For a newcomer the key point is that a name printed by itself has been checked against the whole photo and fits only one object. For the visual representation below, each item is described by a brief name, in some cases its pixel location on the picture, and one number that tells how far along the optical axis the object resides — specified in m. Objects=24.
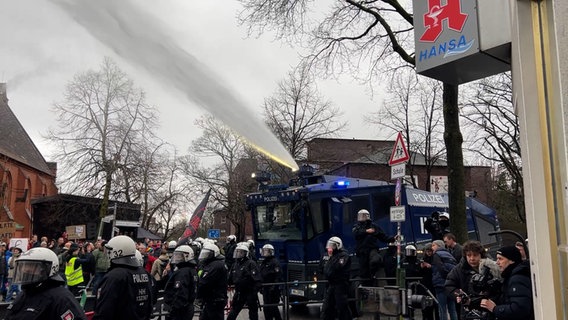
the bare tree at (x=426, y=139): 29.98
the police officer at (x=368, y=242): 10.78
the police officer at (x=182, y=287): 7.38
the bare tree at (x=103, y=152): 30.81
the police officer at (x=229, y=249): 15.64
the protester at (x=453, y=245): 9.31
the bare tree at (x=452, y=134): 11.20
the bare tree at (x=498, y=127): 25.20
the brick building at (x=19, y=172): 40.12
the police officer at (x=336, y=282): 9.59
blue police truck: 12.02
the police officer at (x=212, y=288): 8.31
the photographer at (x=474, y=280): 5.20
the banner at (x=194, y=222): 15.03
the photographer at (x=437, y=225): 11.25
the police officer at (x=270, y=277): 10.76
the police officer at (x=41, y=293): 4.01
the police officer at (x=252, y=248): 13.62
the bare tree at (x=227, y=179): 37.94
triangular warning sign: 8.72
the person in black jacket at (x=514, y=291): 4.54
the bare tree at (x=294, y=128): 32.19
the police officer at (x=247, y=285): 9.80
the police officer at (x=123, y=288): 5.07
